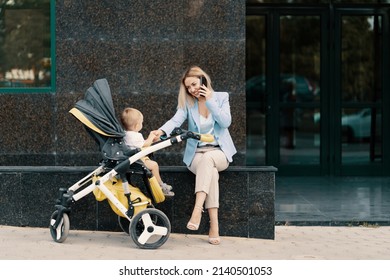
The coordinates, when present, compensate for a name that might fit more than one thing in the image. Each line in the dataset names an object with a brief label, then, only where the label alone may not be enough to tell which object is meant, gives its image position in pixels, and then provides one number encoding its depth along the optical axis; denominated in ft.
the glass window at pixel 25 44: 51.78
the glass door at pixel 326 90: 69.82
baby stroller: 40.66
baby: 42.23
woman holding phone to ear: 42.15
